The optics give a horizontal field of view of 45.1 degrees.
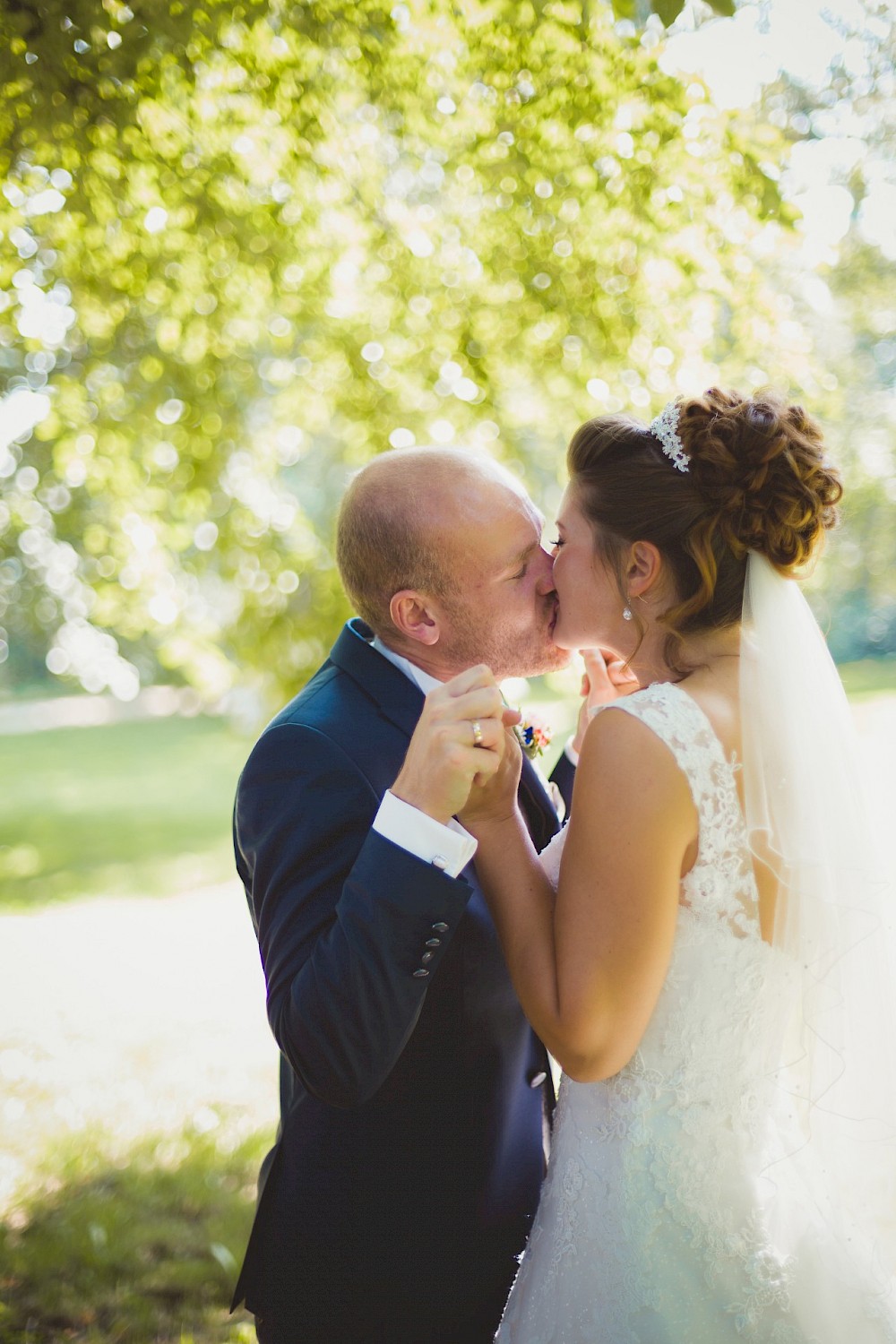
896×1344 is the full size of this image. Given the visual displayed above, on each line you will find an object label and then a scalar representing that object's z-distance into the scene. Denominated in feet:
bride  6.97
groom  6.31
